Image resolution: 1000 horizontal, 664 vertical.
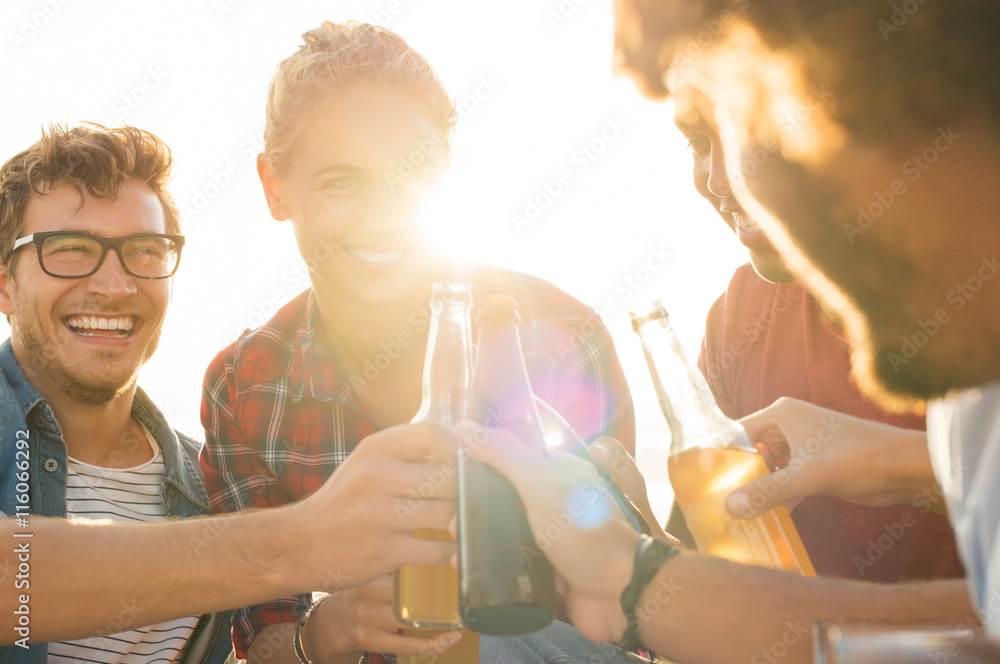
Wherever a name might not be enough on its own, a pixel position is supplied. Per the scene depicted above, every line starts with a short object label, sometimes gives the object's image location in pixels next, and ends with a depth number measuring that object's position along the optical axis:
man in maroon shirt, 0.85
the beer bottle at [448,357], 0.73
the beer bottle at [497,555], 0.59
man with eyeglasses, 0.67
